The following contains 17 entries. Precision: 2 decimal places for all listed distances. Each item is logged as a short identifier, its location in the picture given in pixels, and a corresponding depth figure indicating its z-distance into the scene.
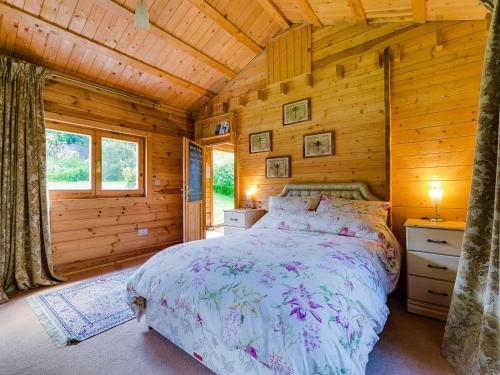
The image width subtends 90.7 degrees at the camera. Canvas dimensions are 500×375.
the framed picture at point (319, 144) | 3.24
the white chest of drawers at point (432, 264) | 2.04
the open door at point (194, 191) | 3.97
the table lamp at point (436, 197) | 2.38
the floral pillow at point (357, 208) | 2.44
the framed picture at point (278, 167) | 3.65
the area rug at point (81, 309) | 1.94
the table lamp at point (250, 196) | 4.04
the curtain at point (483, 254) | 1.32
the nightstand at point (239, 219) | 3.56
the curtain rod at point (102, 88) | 3.19
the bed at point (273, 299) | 1.01
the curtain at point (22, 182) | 2.69
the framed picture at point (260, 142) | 3.86
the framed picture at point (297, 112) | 3.46
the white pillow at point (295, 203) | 2.91
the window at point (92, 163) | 3.31
